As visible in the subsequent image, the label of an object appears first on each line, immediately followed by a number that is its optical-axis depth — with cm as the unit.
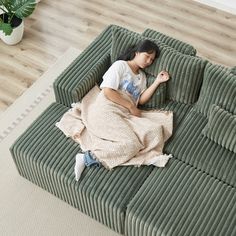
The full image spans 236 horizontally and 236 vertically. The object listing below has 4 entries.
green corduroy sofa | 219
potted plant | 343
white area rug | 251
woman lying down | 240
